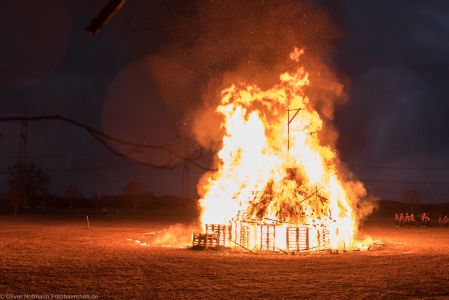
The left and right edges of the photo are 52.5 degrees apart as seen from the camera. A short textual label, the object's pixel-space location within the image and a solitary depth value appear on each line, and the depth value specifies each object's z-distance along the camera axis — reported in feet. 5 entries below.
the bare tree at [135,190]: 364.97
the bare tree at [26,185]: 264.33
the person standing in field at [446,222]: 179.17
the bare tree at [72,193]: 453.49
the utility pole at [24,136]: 250.98
